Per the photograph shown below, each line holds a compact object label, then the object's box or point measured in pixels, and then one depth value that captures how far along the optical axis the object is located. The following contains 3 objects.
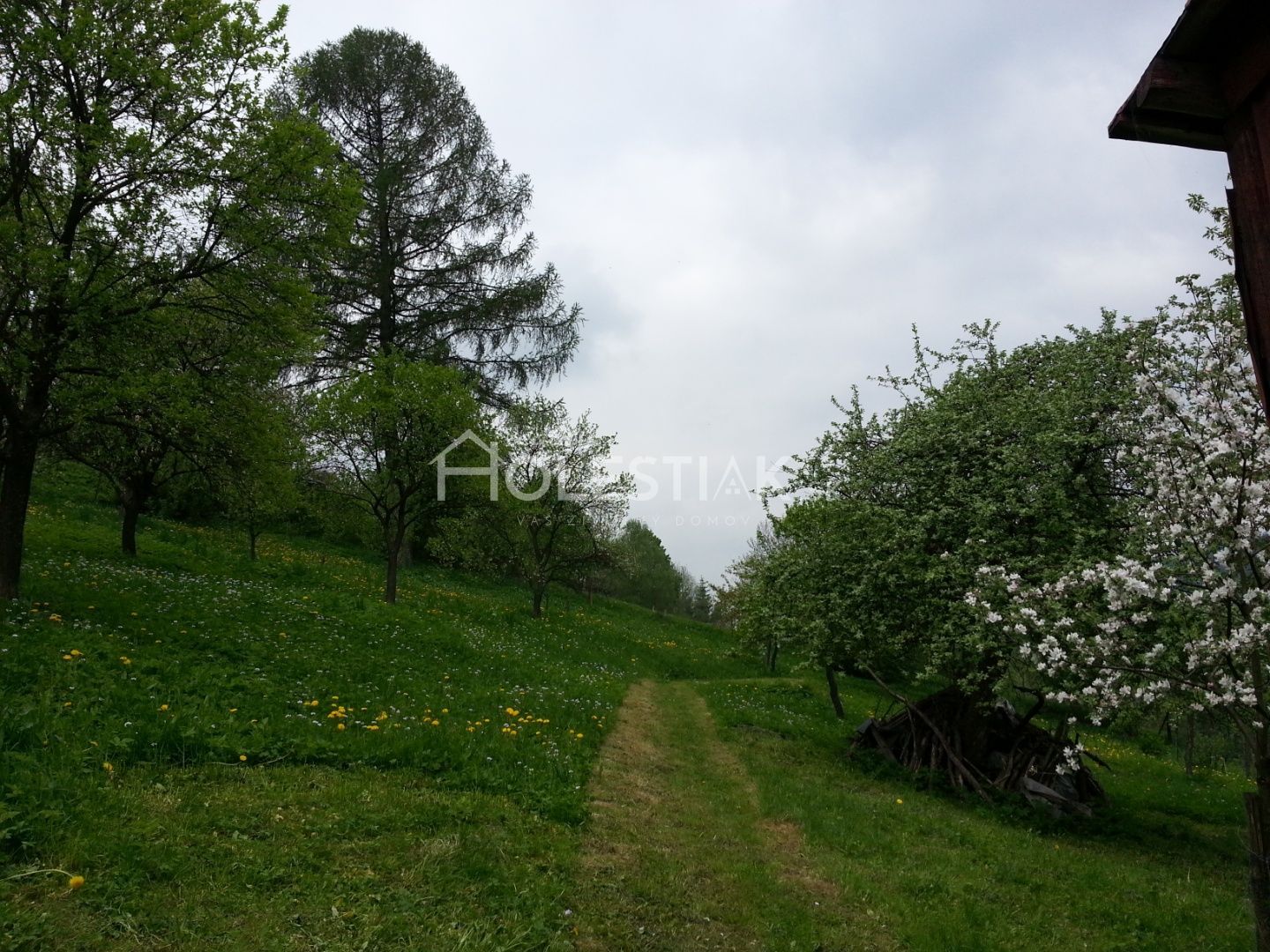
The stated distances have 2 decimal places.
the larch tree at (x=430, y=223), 32.47
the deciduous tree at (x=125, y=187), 10.26
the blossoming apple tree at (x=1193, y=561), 6.90
